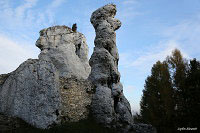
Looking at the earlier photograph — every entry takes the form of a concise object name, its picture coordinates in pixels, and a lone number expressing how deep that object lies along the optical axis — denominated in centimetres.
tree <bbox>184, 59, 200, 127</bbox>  1320
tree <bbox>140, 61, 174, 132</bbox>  2270
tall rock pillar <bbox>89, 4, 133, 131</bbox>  1177
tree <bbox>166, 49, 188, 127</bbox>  2160
